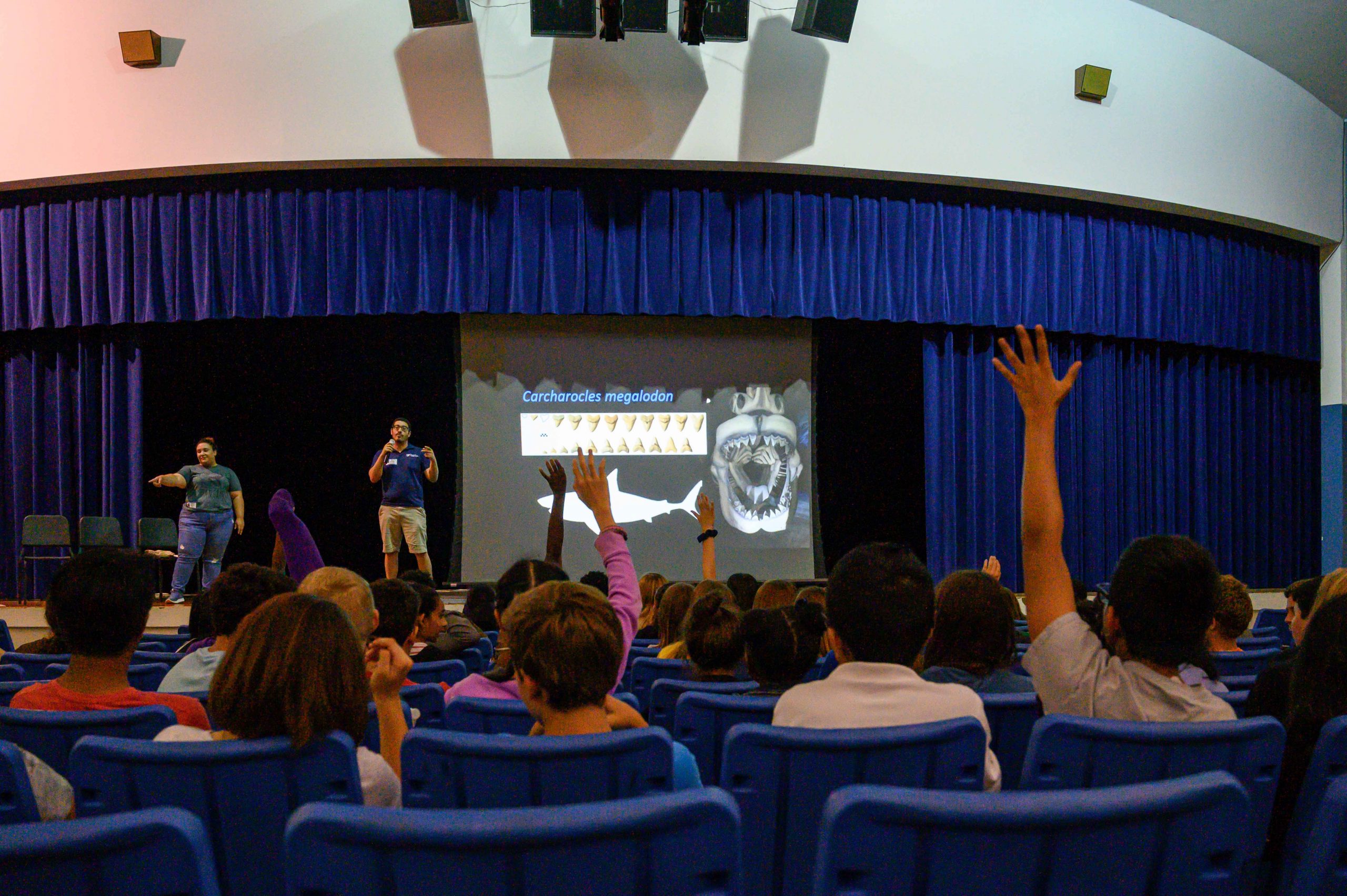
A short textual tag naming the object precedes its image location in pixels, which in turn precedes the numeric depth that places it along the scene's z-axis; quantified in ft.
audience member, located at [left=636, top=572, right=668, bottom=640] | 15.11
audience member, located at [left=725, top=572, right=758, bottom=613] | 15.84
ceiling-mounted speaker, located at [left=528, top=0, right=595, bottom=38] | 23.52
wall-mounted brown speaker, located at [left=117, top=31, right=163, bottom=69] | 25.59
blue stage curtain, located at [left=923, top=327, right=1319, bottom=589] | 31.27
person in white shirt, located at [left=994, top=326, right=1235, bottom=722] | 5.42
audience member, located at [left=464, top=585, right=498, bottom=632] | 14.37
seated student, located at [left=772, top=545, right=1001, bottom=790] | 5.46
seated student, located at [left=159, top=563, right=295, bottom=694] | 8.32
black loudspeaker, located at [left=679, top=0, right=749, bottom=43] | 24.21
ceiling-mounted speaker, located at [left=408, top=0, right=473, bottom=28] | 23.81
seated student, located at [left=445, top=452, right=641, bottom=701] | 7.57
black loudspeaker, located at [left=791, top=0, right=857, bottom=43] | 24.04
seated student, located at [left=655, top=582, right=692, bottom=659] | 12.53
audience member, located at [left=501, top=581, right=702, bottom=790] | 5.29
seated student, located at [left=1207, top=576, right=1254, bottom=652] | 11.16
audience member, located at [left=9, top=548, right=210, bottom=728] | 6.71
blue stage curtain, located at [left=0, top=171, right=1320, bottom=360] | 27.76
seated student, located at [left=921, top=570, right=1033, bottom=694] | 8.00
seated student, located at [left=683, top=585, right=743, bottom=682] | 9.05
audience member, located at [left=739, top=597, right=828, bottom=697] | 8.11
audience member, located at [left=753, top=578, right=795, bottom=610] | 13.93
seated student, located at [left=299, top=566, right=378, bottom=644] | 7.72
